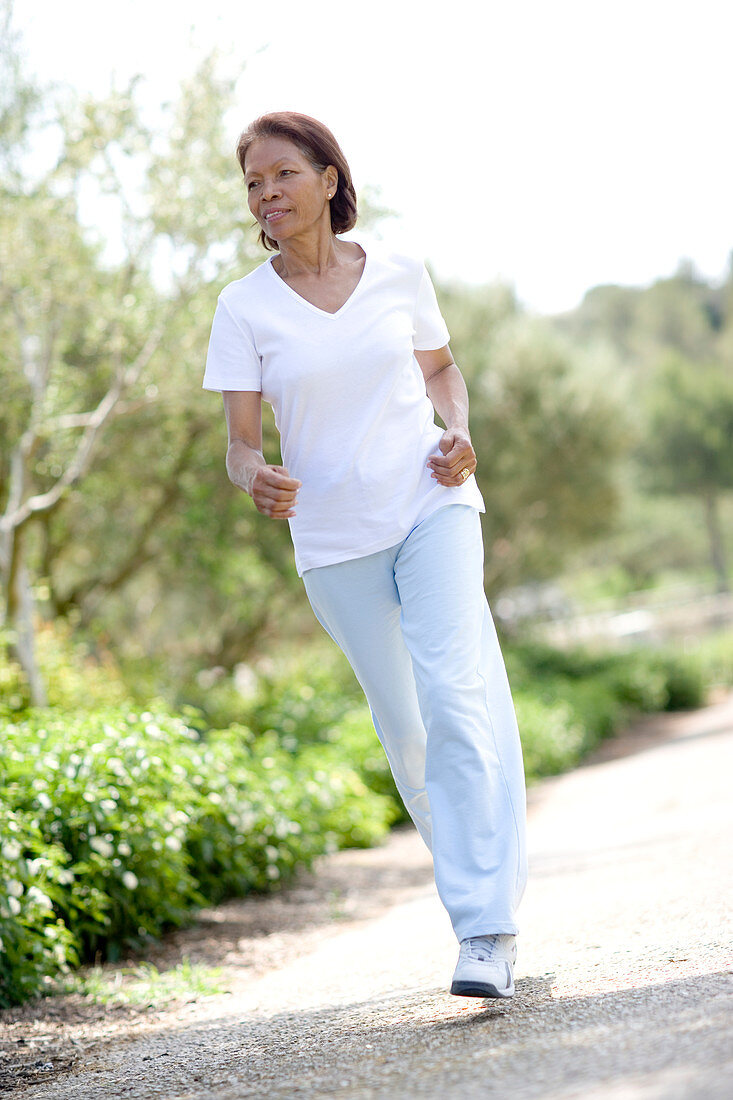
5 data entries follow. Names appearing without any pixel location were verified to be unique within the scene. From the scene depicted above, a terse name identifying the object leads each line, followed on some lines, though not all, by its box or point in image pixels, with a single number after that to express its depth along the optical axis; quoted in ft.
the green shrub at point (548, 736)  72.64
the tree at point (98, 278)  50.60
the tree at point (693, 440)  188.65
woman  17.76
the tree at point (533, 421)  98.89
